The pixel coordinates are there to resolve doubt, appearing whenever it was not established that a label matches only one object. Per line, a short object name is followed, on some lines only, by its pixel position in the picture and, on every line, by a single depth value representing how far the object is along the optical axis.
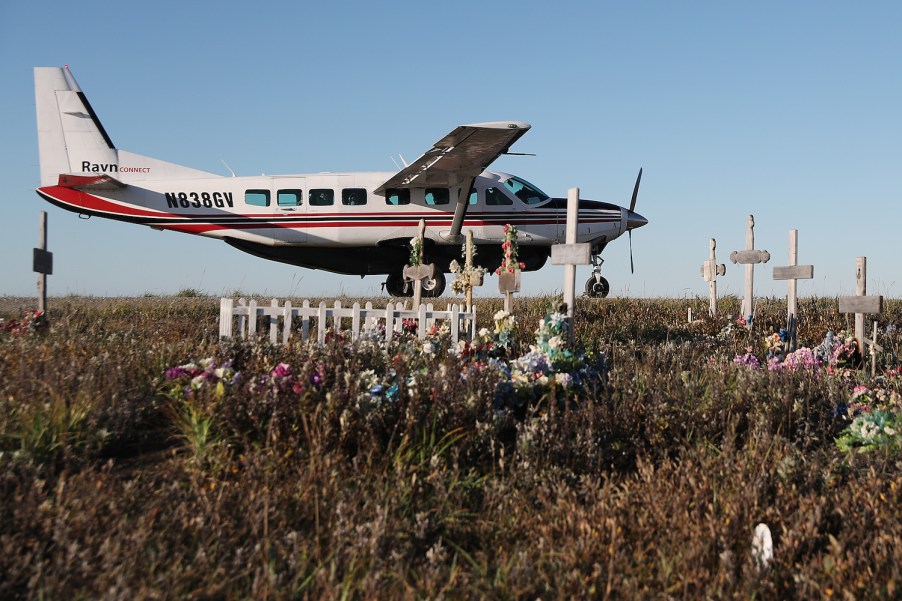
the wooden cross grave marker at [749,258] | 15.36
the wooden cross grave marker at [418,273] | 13.48
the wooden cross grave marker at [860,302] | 11.09
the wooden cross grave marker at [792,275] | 13.52
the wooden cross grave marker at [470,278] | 12.59
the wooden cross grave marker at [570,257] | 10.09
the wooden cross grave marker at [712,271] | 16.91
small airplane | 20.88
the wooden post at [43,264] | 12.22
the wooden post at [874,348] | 10.22
